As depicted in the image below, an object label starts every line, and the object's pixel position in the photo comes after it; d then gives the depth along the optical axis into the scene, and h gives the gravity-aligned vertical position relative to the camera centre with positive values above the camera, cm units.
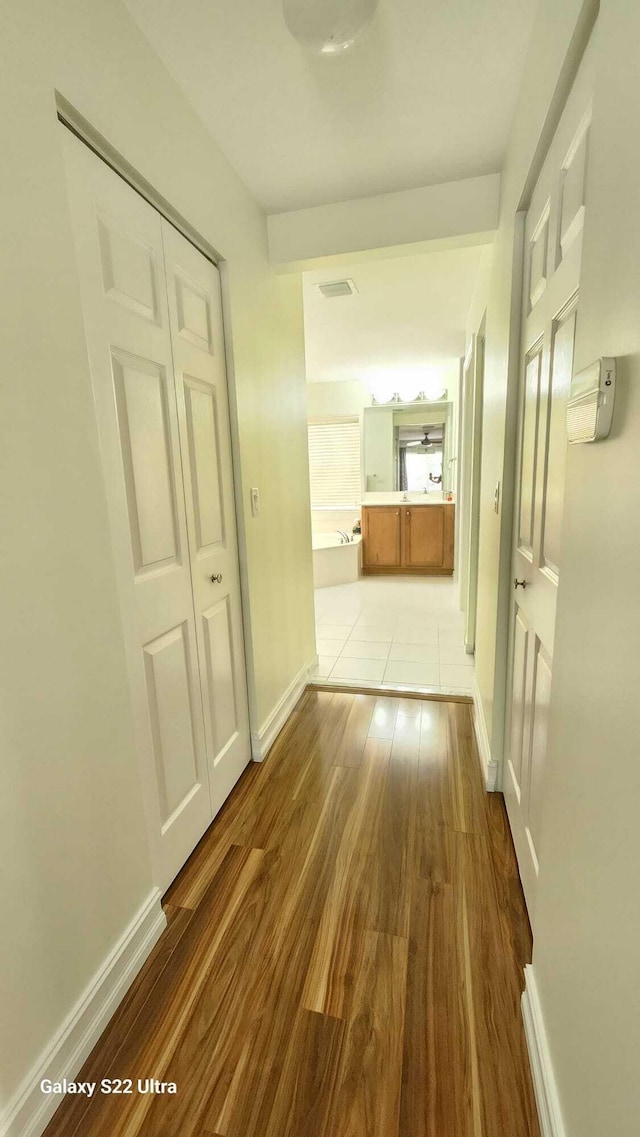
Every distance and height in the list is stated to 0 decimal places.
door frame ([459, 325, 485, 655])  276 +7
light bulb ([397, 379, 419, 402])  555 +112
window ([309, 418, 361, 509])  588 +30
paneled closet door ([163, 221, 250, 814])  149 -2
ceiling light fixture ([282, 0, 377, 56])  107 +109
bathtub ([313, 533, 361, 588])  514 -87
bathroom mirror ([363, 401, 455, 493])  568 +44
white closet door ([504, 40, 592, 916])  101 +9
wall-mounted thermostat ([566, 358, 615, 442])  65 +11
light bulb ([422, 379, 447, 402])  547 +110
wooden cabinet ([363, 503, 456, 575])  545 -66
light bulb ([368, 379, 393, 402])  566 +114
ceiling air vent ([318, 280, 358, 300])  272 +118
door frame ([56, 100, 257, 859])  104 +82
